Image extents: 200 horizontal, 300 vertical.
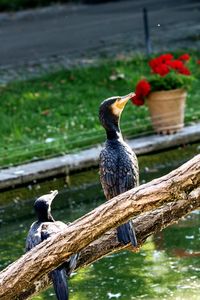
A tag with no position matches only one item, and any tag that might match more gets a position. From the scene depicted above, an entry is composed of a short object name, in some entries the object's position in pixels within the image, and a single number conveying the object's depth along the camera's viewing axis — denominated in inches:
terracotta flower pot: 562.9
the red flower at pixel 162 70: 564.1
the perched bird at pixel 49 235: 279.6
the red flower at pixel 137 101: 558.6
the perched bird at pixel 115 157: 290.2
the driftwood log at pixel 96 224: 271.7
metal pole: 749.3
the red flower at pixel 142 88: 553.9
